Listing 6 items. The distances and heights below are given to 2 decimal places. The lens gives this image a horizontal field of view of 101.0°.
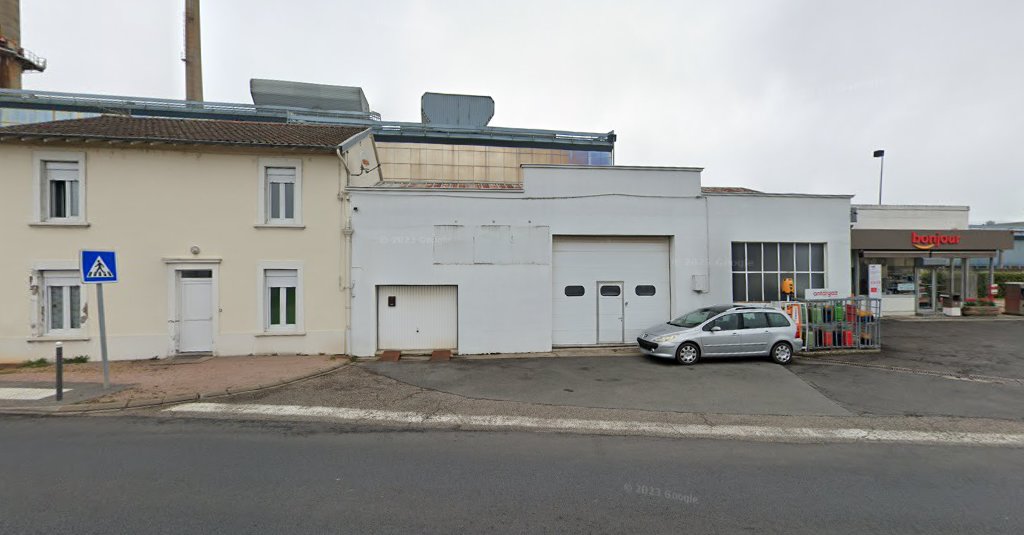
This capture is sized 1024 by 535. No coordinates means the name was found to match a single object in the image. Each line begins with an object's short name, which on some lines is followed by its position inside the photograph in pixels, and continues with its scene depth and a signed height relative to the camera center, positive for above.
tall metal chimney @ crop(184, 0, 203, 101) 30.20 +15.34
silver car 10.25 -1.68
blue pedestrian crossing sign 7.71 +0.04
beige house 10.38 +0.78
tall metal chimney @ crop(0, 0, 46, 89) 32.75 +17.30
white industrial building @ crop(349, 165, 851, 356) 11.62 +0.37
